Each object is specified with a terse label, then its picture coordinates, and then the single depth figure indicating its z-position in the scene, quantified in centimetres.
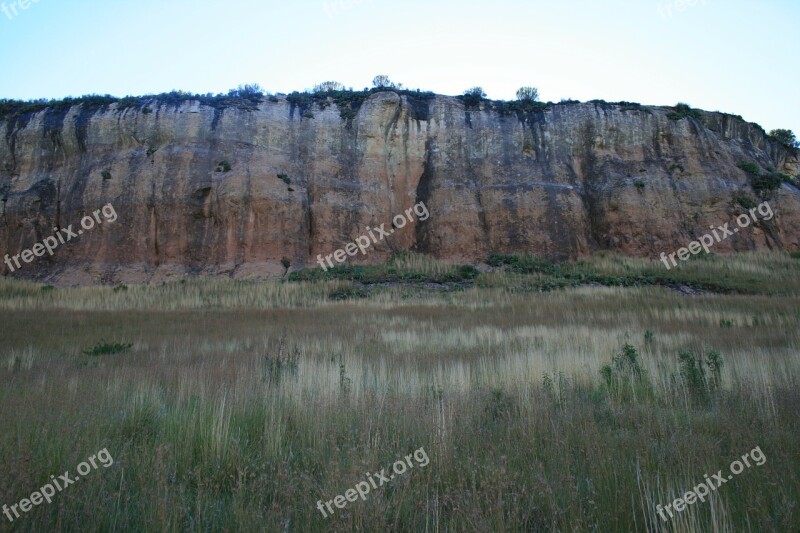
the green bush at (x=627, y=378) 579
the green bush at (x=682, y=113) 3591
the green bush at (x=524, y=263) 2912
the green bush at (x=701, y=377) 574
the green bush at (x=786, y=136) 5066
